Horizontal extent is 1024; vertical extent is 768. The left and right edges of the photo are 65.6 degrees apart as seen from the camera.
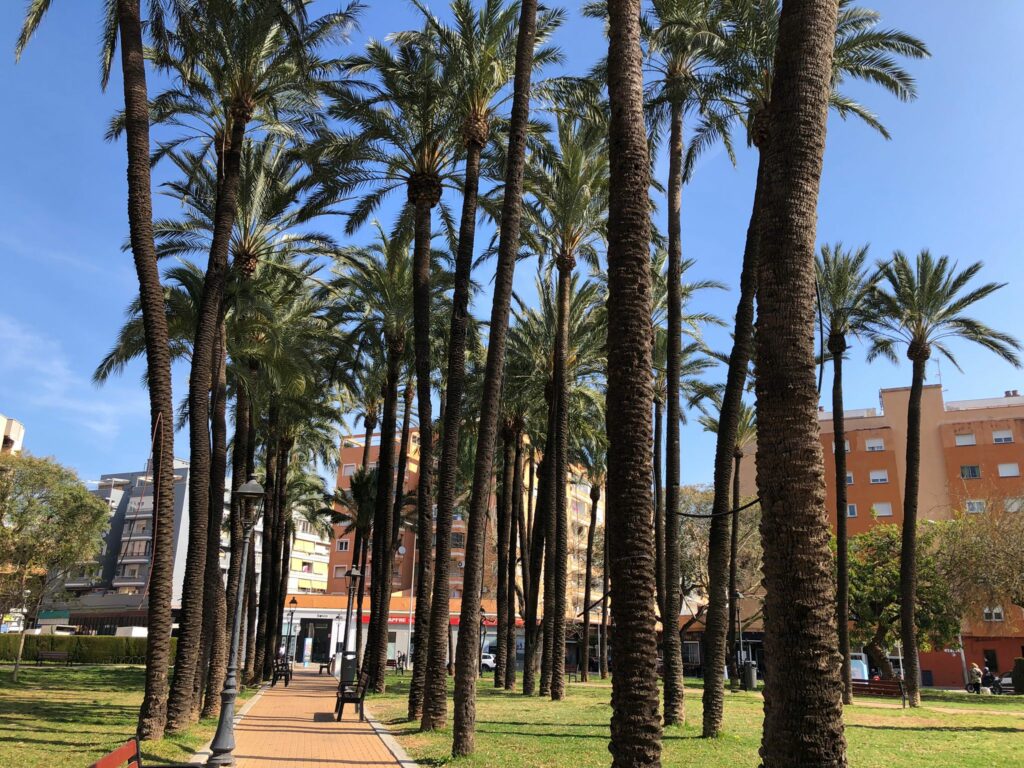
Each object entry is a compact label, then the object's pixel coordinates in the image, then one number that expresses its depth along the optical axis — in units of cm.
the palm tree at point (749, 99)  1550
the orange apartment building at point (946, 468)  5328
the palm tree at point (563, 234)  2384
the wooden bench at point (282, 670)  3384
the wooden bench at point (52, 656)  4823
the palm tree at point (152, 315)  1438
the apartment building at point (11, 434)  6150
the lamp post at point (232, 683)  1138
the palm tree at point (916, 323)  2773
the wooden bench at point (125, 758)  556
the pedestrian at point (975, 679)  3916
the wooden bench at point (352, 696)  1906
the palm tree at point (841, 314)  2783
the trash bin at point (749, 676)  3319
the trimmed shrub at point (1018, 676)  3850
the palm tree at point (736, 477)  3431
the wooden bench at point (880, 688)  3184
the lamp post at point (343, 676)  1934
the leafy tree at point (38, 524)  4006
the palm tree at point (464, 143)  1591
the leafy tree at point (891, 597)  3978
